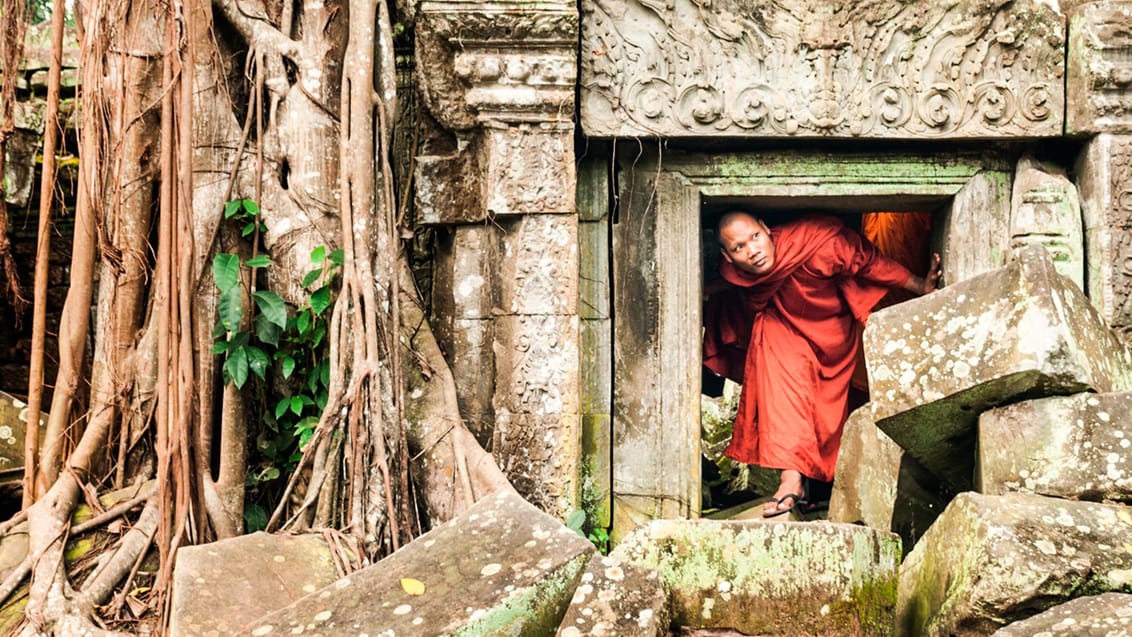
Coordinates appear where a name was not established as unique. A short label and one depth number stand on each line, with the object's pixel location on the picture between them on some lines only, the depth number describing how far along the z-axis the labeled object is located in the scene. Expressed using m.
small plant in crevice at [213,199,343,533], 4.49
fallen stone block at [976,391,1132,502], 3.37
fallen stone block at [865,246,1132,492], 3.53
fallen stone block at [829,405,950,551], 4.18
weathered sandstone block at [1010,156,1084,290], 5.04
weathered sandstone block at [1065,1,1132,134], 4.93
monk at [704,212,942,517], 5.91
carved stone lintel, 5.04
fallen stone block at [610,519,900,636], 3.14
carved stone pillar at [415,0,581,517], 4.78
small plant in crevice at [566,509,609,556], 5.03
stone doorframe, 5.15
